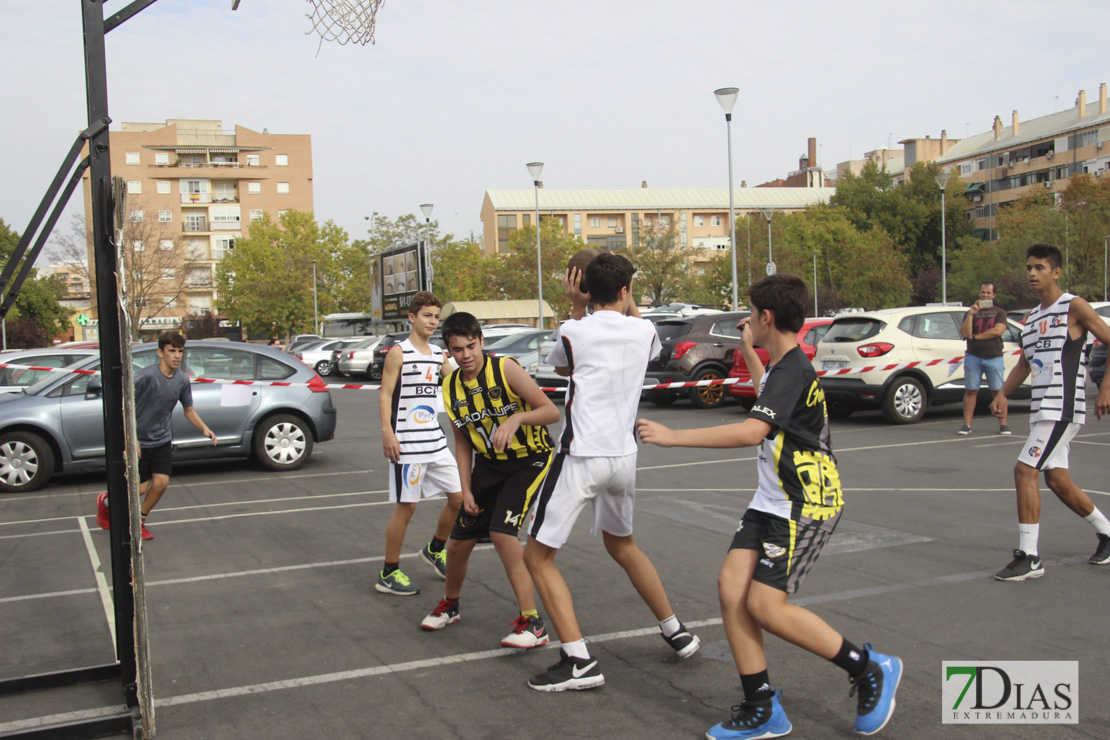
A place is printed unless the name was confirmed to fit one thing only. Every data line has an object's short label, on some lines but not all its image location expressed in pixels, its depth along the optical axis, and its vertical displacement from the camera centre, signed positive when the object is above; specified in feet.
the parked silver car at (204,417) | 33.30 -3.82
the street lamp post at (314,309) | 215.08 +0.56
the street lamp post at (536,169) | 119.34 +17.15
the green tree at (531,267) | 214.69 +8.76
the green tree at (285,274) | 218.59 +8.94
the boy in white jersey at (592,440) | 12.92 -1.88
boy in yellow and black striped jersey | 14.93 -2.28
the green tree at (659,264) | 220.64 +8.47
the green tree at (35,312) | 164.45 +1.63
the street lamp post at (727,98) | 77.15 +16.43
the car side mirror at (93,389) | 33.26 -2.48
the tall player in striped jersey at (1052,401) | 18.11 -2.23
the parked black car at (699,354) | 55.16 -3.26
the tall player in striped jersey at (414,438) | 18.62 -2.58
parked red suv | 48.73 -3.01
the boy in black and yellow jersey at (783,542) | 11.21 -2.98
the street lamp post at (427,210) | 125.90 +13.11
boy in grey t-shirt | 24.40 -2.59
